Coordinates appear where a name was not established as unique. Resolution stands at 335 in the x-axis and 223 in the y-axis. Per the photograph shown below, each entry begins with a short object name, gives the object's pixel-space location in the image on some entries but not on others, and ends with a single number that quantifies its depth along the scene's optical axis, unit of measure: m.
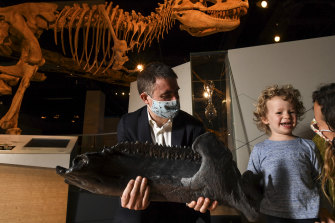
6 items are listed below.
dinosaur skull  2.91
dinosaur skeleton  2.98
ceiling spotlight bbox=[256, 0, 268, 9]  3.49
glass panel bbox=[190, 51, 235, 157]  1.98
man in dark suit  1.12
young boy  0.97
